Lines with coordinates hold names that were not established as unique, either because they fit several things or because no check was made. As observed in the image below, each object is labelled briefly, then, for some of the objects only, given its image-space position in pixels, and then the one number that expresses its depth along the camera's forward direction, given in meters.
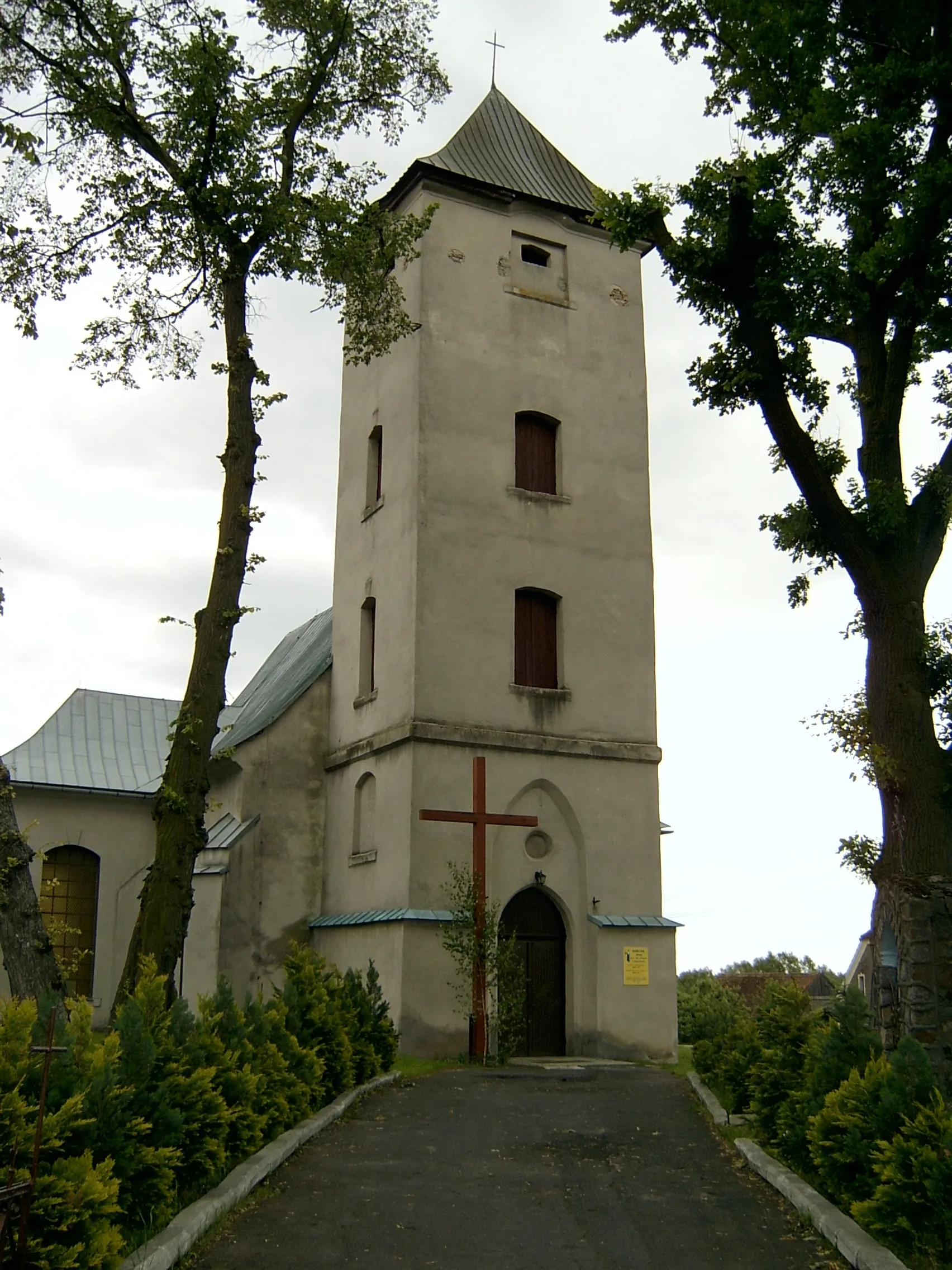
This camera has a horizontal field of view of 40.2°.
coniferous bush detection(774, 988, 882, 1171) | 10.05
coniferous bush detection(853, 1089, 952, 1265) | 7.64
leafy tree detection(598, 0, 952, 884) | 12.95
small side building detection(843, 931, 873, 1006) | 46.84
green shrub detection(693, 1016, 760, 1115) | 13.05
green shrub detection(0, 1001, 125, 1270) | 6.68
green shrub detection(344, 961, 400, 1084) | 15.43
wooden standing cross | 20.25
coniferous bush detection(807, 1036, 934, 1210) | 8.69
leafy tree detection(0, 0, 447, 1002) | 15.34
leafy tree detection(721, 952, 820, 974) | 86.19
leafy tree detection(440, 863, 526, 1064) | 19.83
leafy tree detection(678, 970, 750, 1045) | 16.55
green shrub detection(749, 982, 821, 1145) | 11.41
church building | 22.11
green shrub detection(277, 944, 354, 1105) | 13.72
